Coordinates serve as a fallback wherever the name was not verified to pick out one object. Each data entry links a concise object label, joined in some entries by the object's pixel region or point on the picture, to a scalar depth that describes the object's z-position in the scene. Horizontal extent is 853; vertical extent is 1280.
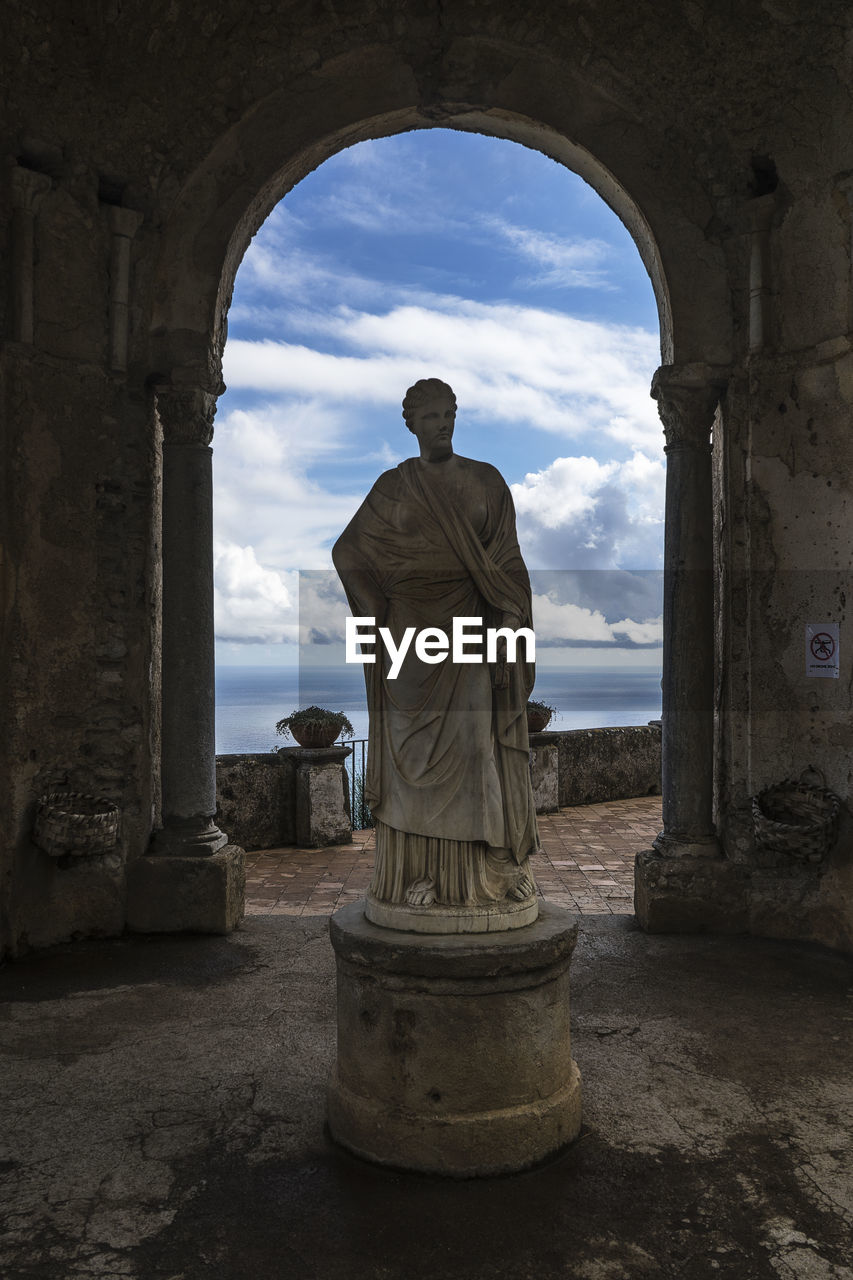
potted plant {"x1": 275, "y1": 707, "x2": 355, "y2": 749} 8.82
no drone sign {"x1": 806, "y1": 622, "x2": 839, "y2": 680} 5.66
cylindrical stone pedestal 3.02
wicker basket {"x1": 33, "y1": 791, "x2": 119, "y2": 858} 5.41
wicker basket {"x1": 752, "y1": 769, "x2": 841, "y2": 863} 5.48
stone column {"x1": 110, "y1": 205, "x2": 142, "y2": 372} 5.83
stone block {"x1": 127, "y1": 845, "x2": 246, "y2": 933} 5.81
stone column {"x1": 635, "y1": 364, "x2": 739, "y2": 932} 5.98
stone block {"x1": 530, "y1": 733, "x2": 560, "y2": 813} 10.17
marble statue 3.15
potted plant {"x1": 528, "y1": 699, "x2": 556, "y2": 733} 10.14
